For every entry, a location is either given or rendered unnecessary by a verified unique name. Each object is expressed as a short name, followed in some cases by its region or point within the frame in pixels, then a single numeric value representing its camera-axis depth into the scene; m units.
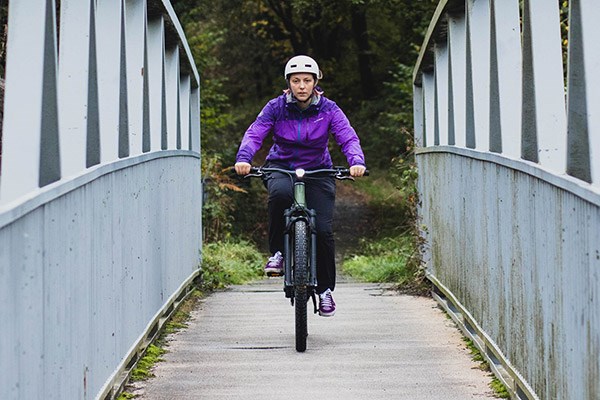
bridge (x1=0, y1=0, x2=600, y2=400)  6.79
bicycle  12.12
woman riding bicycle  12.73
